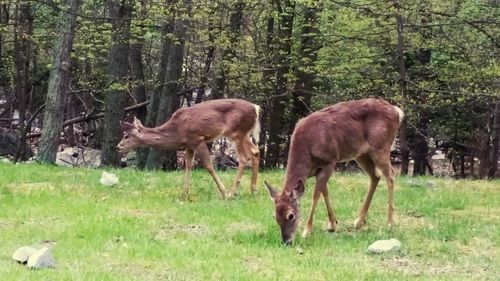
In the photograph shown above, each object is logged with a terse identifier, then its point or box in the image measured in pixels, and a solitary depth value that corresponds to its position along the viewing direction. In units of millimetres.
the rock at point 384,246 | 7895
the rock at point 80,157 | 23375
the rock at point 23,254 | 7121
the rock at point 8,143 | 24078
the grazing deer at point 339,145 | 9030
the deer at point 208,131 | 12055
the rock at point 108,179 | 12656
